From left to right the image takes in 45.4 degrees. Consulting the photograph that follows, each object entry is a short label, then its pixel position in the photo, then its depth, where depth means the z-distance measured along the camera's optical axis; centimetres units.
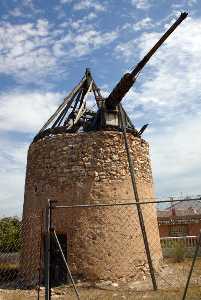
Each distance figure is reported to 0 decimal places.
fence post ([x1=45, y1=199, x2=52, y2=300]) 403
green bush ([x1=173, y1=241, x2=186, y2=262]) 904
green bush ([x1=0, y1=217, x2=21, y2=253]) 1209
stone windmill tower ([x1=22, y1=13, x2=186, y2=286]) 694
